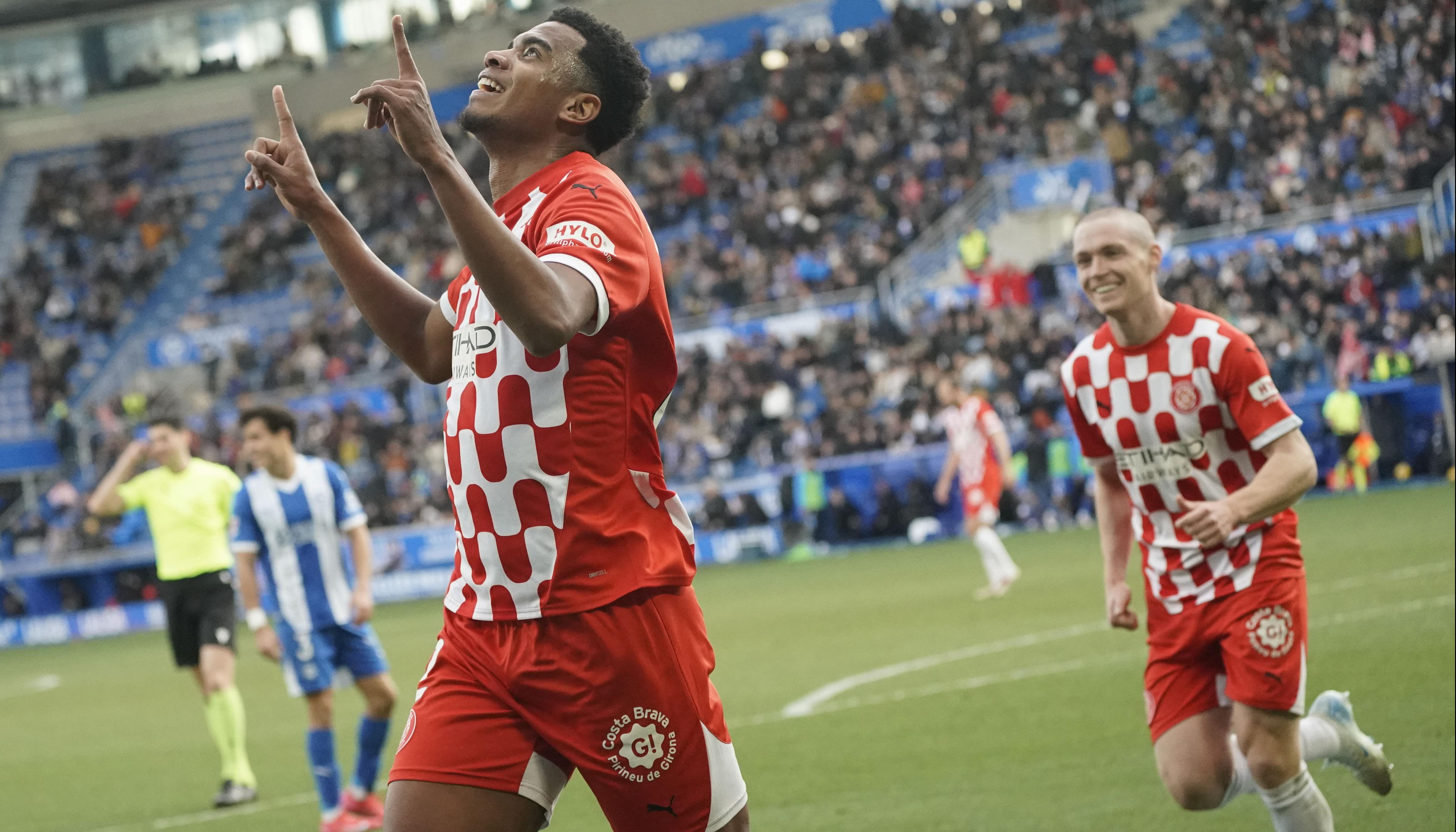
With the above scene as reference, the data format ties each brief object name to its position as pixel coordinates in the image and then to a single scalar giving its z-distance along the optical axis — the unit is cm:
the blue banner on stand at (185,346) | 3597
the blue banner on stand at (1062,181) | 2775
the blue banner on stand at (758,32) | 3531
